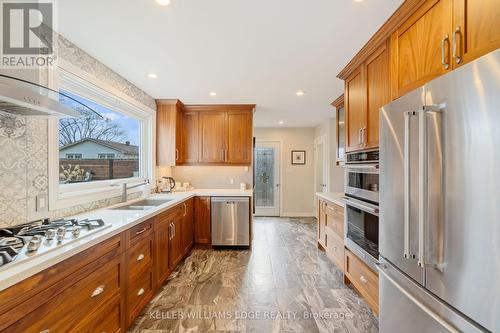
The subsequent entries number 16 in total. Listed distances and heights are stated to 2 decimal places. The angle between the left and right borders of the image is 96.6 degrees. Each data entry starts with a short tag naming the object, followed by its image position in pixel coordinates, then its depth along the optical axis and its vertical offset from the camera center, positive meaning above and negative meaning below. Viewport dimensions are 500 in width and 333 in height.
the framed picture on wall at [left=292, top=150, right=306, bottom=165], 5.98 +0.29
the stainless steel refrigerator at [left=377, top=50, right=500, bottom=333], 0.83 -0.17
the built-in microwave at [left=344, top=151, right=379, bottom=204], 1.90 -0.09
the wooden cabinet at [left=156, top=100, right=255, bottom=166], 3.99 +0.59
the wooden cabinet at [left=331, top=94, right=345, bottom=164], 3.34 +0.62
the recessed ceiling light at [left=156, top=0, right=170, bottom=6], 1.49 +1.11
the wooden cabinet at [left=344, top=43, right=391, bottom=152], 1.88 +0.65
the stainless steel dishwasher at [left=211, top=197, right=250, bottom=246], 3.58 -0.87
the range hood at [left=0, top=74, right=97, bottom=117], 1.12 +0.37
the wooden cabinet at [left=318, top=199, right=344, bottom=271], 2.67 -0.85
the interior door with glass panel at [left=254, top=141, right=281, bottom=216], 5.97 -0.30
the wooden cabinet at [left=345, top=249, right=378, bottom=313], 1.88 -1.05
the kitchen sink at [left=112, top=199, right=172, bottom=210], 2.63 -0.48
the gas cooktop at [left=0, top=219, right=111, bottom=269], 1.08 -0.41
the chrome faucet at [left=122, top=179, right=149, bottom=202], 2.66 -0.29
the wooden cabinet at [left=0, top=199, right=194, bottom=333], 0.99 -0.72
